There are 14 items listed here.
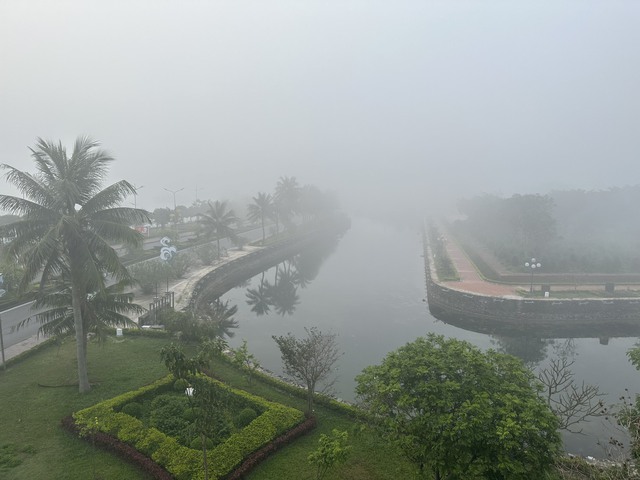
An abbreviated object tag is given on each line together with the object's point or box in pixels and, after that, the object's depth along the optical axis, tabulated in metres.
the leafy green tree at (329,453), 9.28
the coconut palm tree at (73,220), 14.13
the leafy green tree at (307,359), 15.12
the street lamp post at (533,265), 32.92
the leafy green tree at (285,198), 76.69
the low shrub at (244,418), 14.02
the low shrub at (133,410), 14.25
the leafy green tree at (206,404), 9.91
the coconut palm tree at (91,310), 16.52
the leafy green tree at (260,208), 65.81
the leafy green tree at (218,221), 50.81
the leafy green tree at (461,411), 8.25
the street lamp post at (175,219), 85.40
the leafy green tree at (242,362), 17.56
